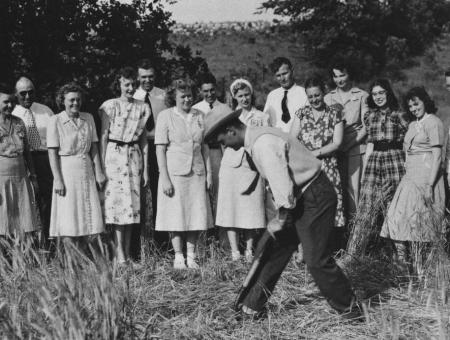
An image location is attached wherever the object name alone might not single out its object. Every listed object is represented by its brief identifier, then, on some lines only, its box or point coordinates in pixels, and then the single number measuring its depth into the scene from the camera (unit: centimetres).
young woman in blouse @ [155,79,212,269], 648
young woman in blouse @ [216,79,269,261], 665
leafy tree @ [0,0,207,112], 859
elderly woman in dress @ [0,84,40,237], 604
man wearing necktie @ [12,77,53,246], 644
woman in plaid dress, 659
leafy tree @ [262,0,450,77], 2872
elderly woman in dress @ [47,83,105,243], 614
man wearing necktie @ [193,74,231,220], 698
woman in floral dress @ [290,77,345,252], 645
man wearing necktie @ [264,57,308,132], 698
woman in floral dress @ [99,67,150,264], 640
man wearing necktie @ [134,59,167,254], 676
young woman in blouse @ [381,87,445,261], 618
